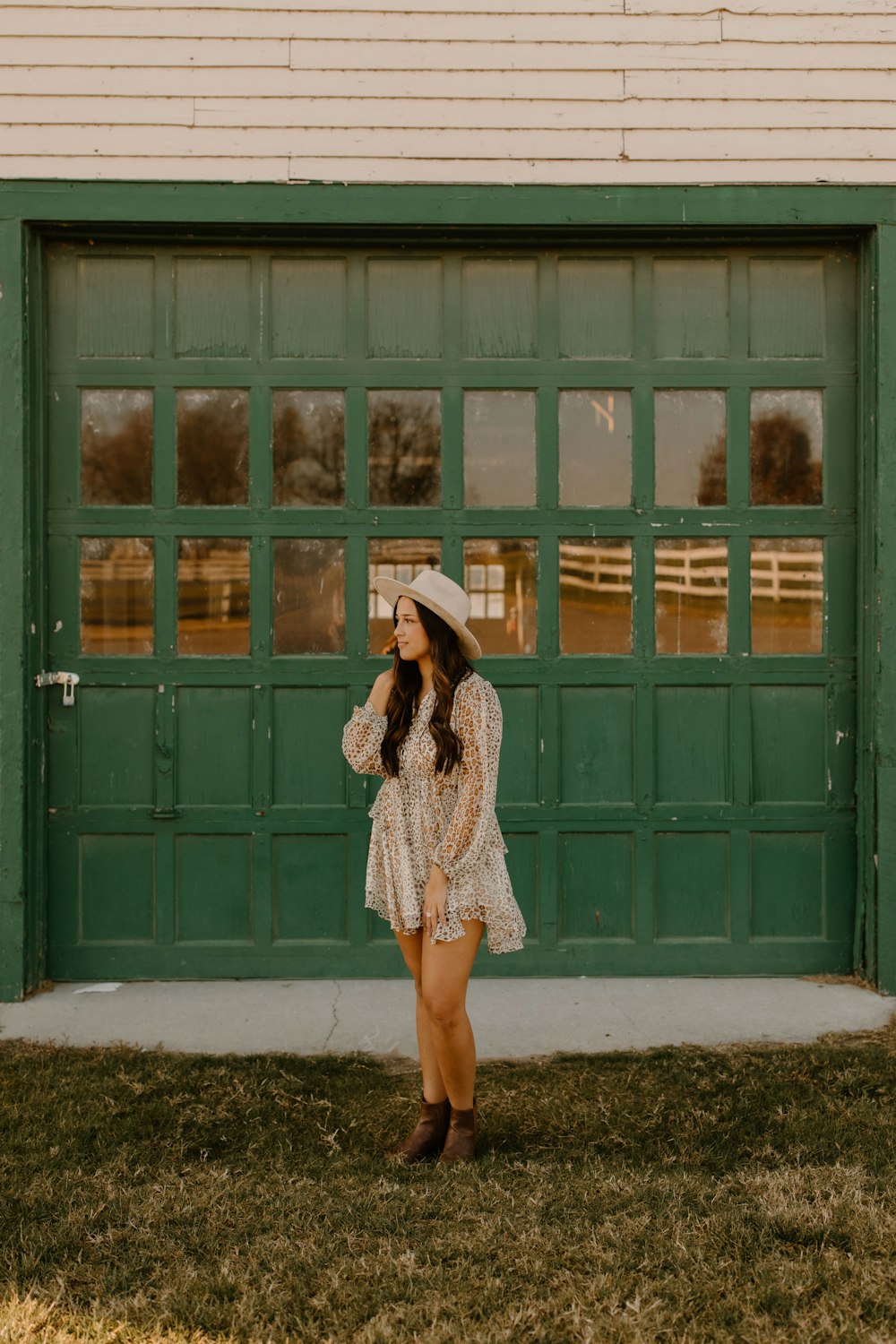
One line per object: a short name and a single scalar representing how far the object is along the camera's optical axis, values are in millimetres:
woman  3529
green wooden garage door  5645
